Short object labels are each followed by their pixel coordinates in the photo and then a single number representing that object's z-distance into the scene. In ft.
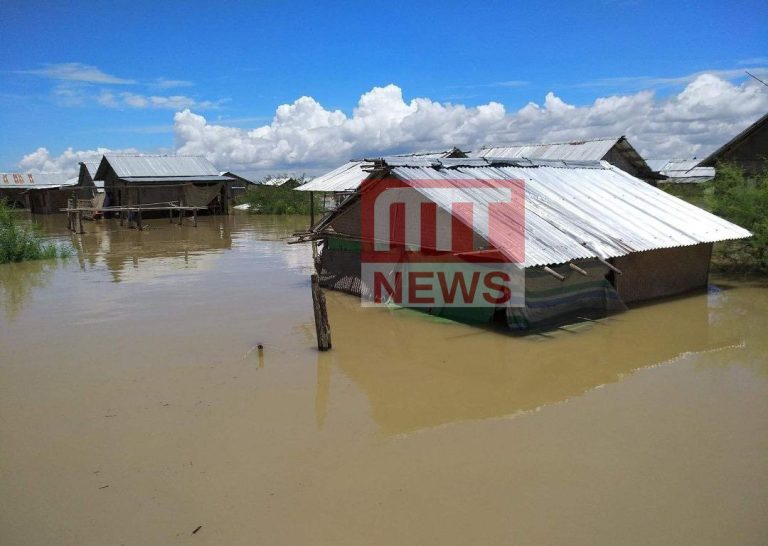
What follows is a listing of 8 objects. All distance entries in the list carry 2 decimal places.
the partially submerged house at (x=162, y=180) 104.27
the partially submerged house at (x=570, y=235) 31.94
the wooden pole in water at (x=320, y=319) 27.84
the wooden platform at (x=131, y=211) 89.71
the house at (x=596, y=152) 74.49
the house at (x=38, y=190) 133.08
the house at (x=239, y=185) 142.37
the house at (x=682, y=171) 145.07
